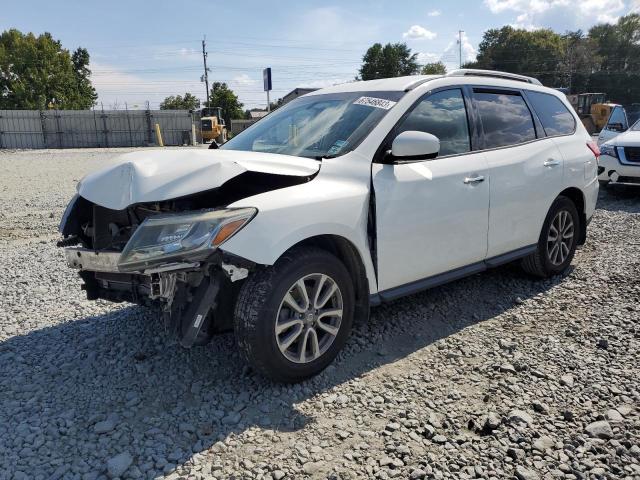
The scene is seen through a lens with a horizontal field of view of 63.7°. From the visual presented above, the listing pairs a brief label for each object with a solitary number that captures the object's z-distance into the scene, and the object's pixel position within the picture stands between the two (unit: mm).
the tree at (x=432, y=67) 73875
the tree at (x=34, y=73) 57969
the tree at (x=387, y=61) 75938
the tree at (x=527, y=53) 77062
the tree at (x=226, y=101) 73319
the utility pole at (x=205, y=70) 62688
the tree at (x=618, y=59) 73875
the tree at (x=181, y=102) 84688
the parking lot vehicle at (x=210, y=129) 42528
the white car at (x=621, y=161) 9469
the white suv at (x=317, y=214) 2850
